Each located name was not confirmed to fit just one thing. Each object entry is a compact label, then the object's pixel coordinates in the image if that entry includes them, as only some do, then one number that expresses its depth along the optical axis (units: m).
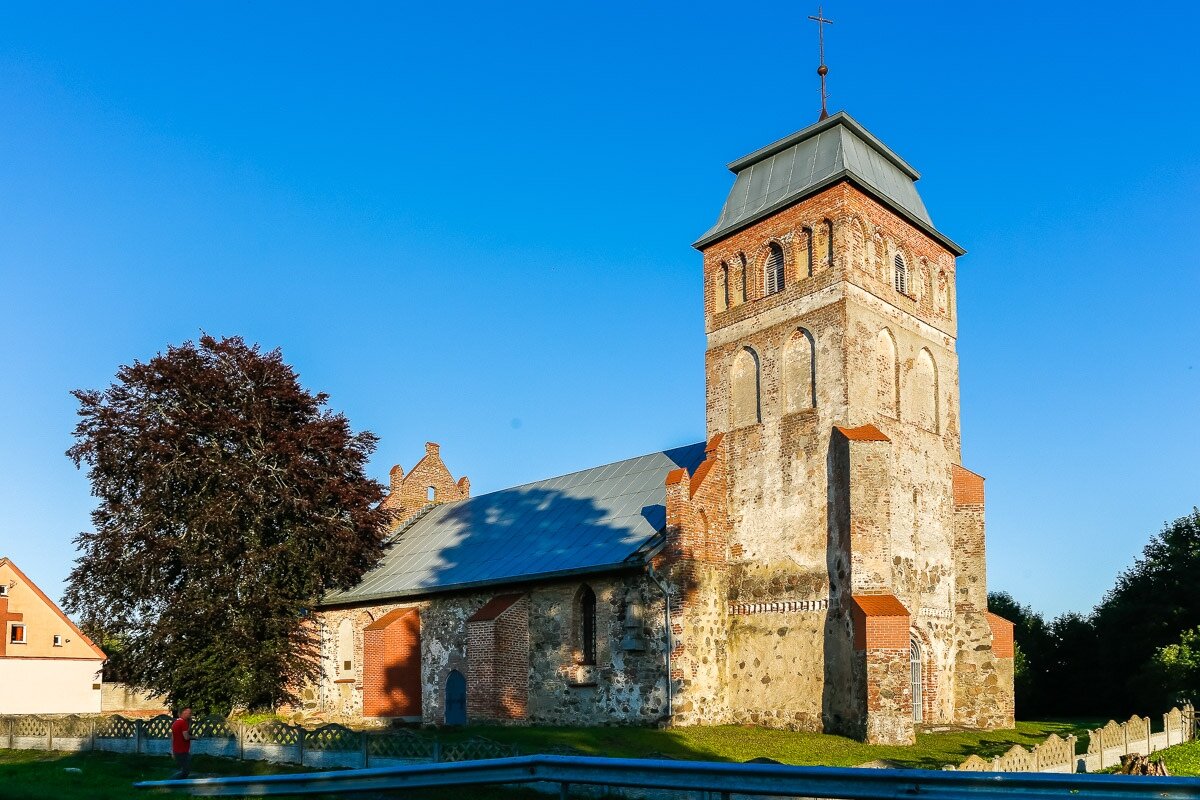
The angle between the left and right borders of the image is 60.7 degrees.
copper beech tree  28.66
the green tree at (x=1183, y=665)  34.75
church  24.27
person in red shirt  17.33
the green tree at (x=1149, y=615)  42.72
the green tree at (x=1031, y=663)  47.38
